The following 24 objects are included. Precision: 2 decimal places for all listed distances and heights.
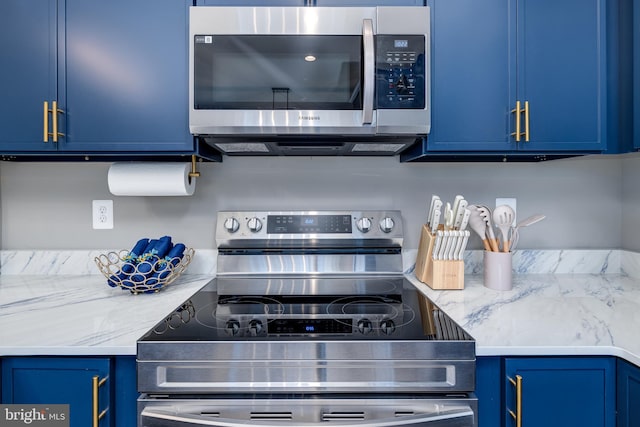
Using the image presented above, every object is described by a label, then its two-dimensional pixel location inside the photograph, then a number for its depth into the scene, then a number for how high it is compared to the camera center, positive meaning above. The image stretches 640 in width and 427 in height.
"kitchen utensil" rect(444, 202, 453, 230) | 1.41 -0.01
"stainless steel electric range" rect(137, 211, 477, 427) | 0.91 -0.39
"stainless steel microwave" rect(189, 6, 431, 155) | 1.26 +0.49
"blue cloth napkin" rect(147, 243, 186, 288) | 1.35 -0.19
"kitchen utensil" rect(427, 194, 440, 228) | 1.48 +0.02
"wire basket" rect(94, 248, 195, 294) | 1.33 -0.20
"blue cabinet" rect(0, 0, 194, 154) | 1.32 +0.51
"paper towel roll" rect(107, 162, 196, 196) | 1.49 +0.15
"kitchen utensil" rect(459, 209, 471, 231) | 1.38 -0.01
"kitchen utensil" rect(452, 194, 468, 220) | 1.39 +0.04
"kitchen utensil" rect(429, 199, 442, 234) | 1.46 +0.00
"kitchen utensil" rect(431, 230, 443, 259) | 1.38 -0.11
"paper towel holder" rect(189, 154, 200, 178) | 1.54 +0.19
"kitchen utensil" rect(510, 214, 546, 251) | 1.43 -0.05
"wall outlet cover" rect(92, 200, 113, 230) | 1.67 +0.01
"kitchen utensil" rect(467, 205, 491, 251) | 1.46 -0.03
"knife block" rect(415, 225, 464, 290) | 1.39 -0.21
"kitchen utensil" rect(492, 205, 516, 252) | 1.41 -0.02
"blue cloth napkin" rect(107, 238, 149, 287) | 1.33 -0.19
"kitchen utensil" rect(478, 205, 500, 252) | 1.44 -0.03
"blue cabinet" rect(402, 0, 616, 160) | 1.33 +0.50
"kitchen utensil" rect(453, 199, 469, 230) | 1.38 +0.00
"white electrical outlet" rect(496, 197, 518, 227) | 1.69 +0.06
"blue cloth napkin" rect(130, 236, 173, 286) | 1.33 -0.15
